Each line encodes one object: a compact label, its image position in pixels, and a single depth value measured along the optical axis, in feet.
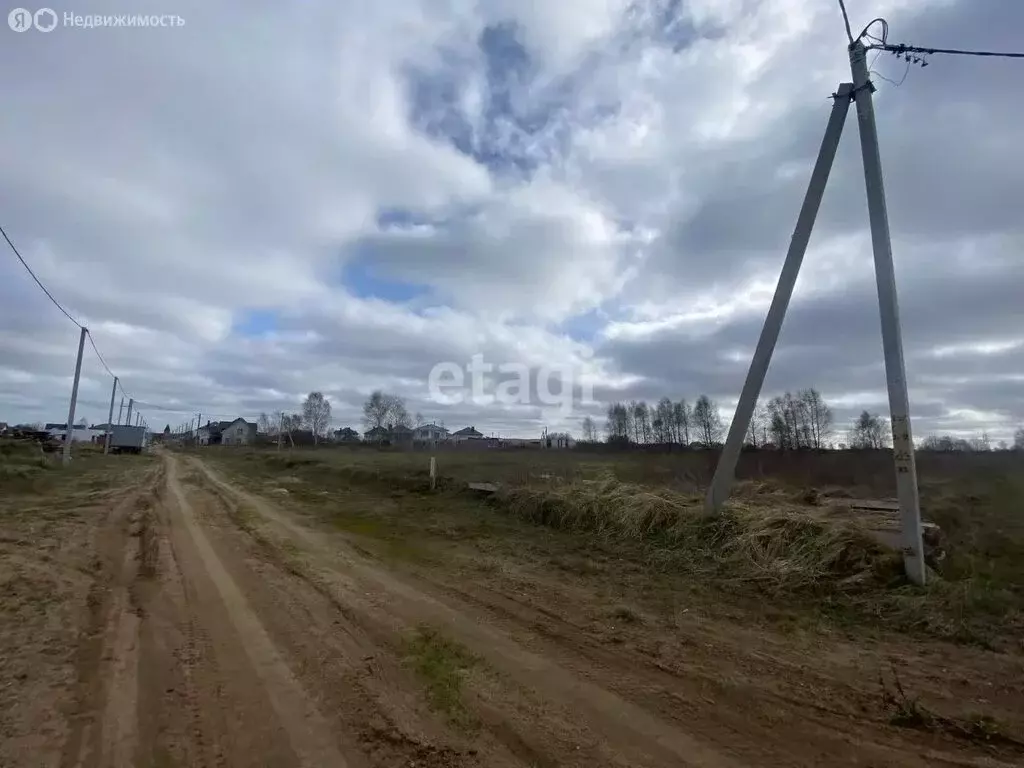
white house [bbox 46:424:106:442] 259.88
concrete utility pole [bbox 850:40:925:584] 19.39
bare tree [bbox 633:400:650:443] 268.82
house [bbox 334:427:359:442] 313.16
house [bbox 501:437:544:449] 266.77
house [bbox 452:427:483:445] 325.99
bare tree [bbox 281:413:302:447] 322.71
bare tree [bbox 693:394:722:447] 241.14
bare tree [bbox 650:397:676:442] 260.56
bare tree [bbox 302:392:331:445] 326.44
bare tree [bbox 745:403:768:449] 173.06
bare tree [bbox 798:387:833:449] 206.36
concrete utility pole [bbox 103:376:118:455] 158.87
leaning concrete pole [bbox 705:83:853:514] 24.18
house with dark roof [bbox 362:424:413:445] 252.42
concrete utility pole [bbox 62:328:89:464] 87.27
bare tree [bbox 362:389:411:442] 307.37
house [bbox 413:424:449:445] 248.91
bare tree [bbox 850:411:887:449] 192.42
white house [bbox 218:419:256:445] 367.19
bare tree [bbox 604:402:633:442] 271.28
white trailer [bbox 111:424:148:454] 180.55
